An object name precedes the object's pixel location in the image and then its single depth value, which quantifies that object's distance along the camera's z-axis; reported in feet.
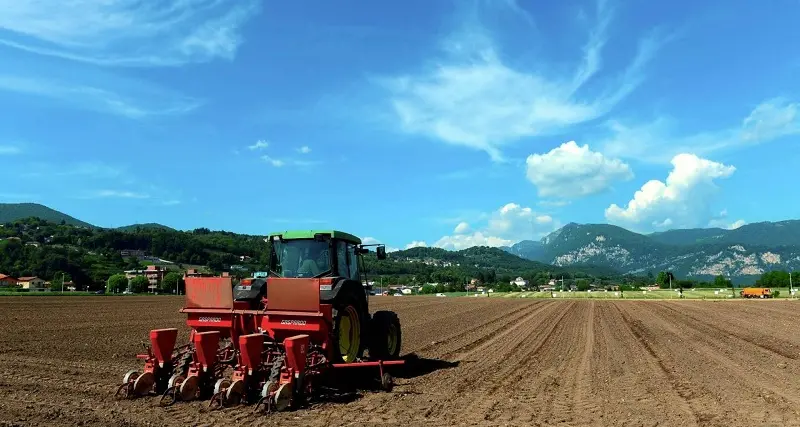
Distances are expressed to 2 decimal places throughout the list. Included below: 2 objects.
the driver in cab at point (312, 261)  34.76
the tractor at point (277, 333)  25.46
